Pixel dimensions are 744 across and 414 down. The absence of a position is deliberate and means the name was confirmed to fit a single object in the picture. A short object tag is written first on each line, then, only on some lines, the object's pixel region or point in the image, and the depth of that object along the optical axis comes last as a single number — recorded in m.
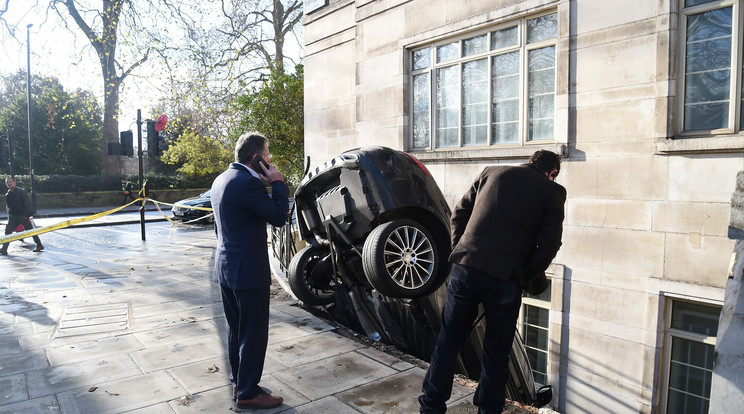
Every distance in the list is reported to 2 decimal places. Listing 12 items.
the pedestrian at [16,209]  12.23
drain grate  5.80
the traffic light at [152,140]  15.70
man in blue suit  3.63
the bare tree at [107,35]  21.49
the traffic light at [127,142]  16.08
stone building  5.59
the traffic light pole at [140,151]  15.19
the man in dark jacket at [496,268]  3.32
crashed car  4.96
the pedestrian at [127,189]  28.55
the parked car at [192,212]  20.62
